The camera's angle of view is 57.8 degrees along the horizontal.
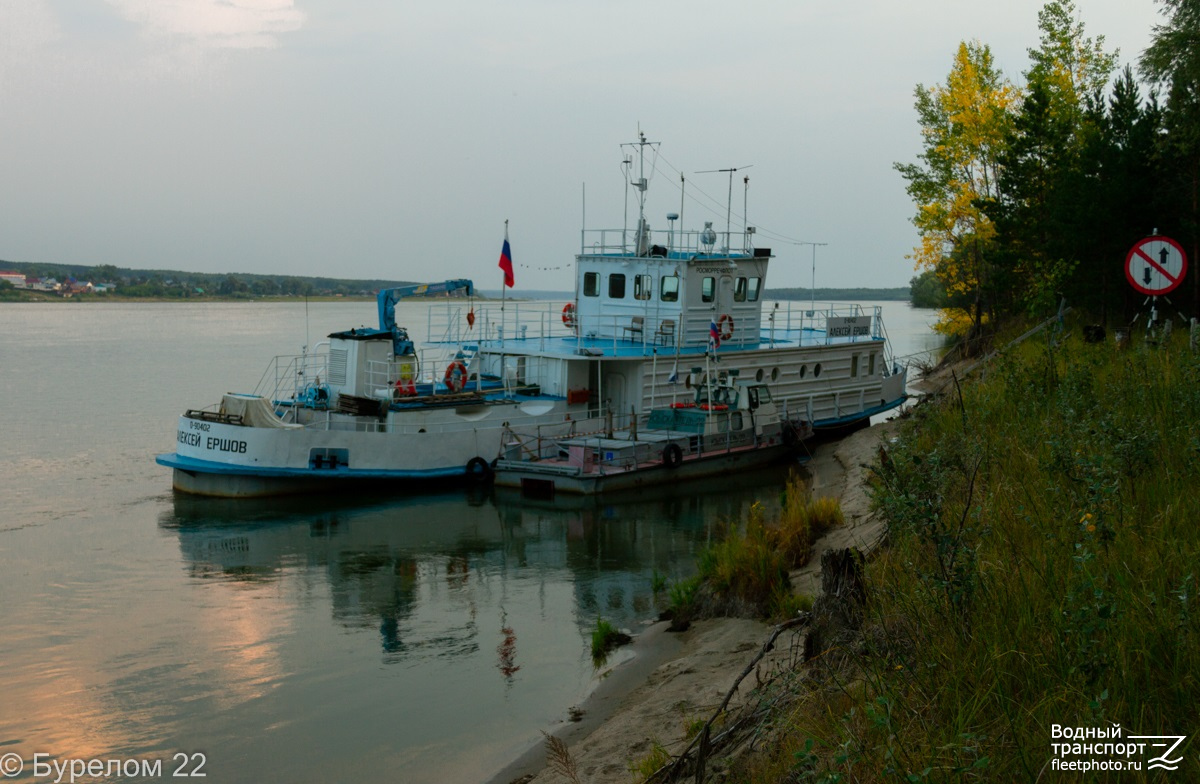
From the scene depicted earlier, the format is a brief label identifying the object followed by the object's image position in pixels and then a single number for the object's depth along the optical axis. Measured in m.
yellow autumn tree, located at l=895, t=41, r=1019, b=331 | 38.00
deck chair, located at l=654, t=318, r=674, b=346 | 26.83
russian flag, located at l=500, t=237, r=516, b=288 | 26.97
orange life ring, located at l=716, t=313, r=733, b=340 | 27.45
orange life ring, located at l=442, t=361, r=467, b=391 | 24.47
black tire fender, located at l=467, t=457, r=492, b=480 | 23.14
